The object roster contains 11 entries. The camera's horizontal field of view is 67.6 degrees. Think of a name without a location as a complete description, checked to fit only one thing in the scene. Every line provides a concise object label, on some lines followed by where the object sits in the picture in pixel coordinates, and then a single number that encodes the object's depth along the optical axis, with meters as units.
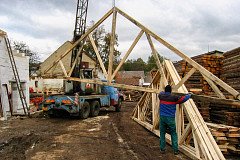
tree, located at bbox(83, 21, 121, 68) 37.62
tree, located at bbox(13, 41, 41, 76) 35.24
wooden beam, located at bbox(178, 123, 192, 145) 5.25
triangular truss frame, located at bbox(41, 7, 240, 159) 4.73
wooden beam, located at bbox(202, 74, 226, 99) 4.97
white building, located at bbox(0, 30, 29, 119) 10.13
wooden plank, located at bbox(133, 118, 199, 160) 4.86
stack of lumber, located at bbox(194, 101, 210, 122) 6.64
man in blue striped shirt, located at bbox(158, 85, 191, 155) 5.18
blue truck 9.78
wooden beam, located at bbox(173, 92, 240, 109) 4.41
